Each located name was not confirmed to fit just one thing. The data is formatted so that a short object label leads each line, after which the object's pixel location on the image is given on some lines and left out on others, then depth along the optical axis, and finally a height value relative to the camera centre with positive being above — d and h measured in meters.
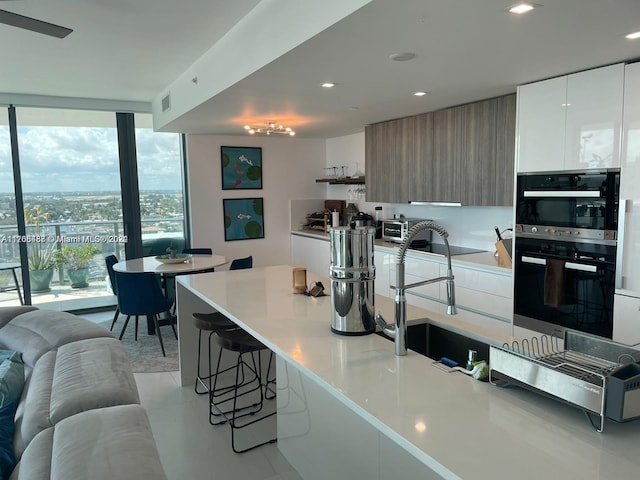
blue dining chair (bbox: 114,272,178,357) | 4.53 -0.91
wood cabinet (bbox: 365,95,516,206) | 4.00 +0.36
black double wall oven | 3.08 -0.42
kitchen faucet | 1.75 -0.37
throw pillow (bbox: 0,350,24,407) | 2.00 -0.78
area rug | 4.26 -1.48
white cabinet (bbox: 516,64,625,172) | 2.97 +0.46
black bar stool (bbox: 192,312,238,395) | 3.13 -0.83
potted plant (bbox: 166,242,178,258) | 5.04 -0.58
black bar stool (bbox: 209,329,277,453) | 2.83 -1.47
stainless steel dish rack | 1.17 -0.50
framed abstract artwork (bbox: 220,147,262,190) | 6.46 +0.39
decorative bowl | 4.96 -0.63
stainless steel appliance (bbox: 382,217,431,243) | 5.24 -0.39
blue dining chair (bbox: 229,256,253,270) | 4.76 -0.66
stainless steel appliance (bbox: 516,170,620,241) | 3.05 -0.10
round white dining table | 4.64 -0.69
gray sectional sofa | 1.33 -0.72
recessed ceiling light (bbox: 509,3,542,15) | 2.01 +0.78
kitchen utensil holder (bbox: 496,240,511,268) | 3.99 -0.53
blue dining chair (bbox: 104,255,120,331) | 5.36 -0.77
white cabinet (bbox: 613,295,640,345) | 2.89 -0.79
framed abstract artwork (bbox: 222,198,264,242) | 6.54 -0.30
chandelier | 4.90 +0.70
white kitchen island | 1.11 -0.61
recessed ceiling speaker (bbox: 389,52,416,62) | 2.70 +0.78
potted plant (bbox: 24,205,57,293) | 5.80 -0.65
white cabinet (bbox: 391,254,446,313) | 4.47 -0.86
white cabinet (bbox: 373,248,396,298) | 5.08 -0.83
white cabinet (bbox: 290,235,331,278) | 6.16 -0.79
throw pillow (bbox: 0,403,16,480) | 1.59 -0.86
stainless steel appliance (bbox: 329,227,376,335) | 2.05 -0.37
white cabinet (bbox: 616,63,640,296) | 2.84 +0.01
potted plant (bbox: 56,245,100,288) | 6.01 -0.76
